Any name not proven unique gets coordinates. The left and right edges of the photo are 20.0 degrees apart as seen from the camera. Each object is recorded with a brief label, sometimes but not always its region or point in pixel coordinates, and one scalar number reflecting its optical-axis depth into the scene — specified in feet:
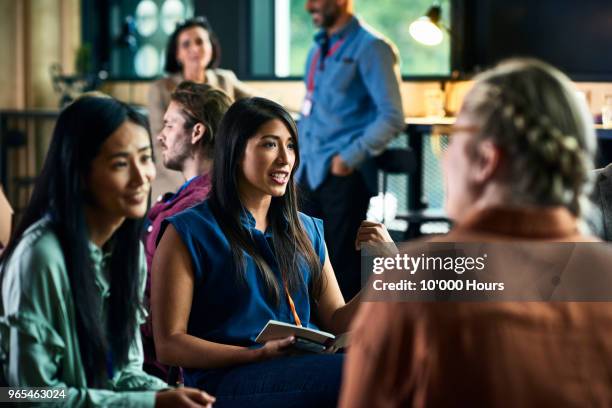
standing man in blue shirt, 26.08
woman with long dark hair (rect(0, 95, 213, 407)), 8.92
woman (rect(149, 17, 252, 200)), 25.68
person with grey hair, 6.24
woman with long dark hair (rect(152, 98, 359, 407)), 12.27
